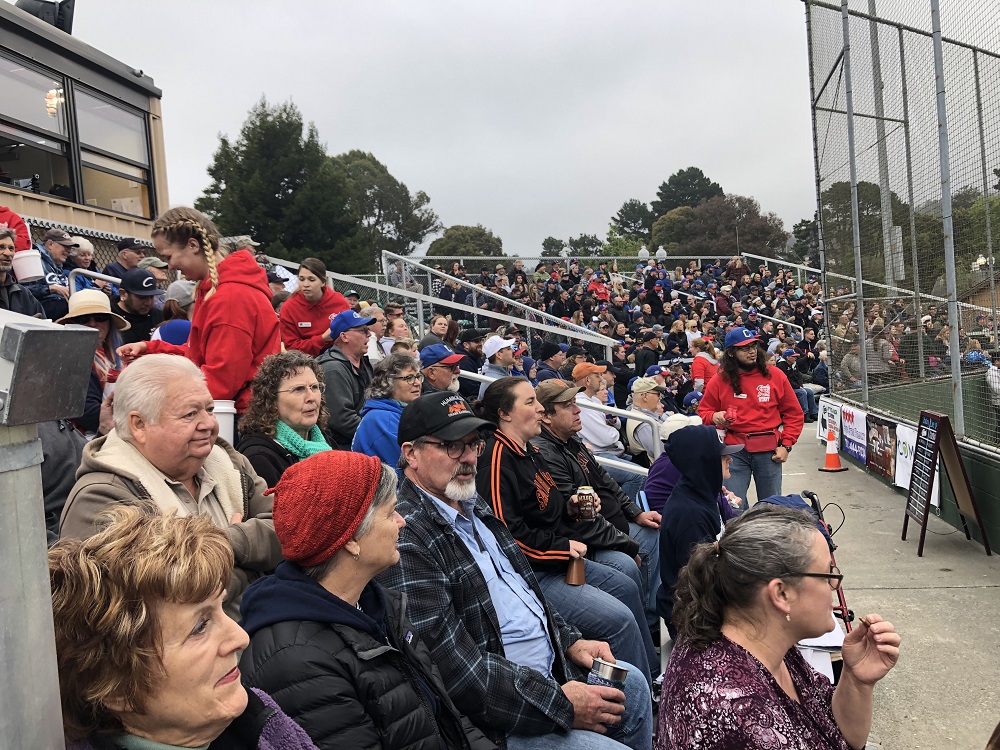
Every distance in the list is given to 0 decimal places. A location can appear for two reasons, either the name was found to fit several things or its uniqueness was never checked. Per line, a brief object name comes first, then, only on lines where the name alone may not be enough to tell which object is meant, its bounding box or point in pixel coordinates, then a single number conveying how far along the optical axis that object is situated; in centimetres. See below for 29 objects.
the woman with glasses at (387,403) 439
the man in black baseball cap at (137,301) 579
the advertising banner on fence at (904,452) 869
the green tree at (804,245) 5167
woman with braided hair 387
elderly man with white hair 249
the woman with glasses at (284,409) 356
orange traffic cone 1098
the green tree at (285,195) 3612
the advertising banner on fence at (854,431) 1057
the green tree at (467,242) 5138
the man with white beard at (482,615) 282
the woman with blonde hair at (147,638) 144
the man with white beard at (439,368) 610
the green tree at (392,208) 5862
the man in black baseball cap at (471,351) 918
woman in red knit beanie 203
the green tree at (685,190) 8888
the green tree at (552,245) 6619
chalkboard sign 689
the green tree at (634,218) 9275
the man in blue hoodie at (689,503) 421
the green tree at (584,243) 6799
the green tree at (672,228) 6384
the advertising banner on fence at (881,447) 946
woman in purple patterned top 227
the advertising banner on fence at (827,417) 1196
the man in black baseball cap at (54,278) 608
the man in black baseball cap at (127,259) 775
